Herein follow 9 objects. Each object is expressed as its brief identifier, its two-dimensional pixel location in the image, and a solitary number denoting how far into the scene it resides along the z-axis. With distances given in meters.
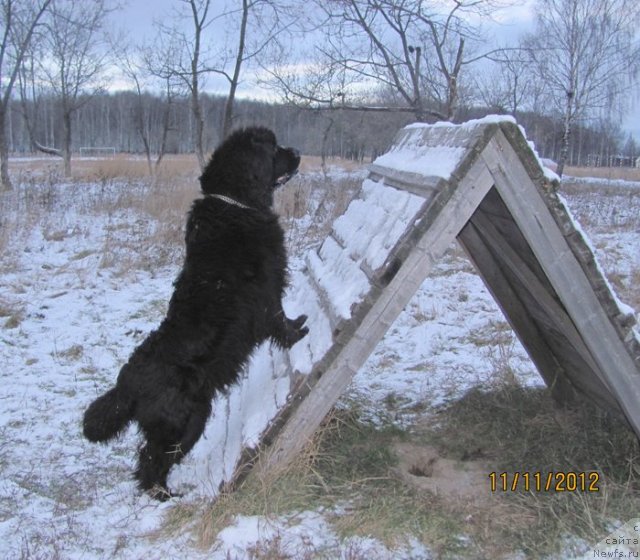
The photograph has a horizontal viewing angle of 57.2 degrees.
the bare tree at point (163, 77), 13.23
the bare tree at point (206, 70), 11.64
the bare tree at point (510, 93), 11.66
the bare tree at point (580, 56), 22.97
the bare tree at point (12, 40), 14.70
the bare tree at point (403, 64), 10.38
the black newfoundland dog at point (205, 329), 2.67
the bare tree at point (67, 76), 20.45
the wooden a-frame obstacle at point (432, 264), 2.32
